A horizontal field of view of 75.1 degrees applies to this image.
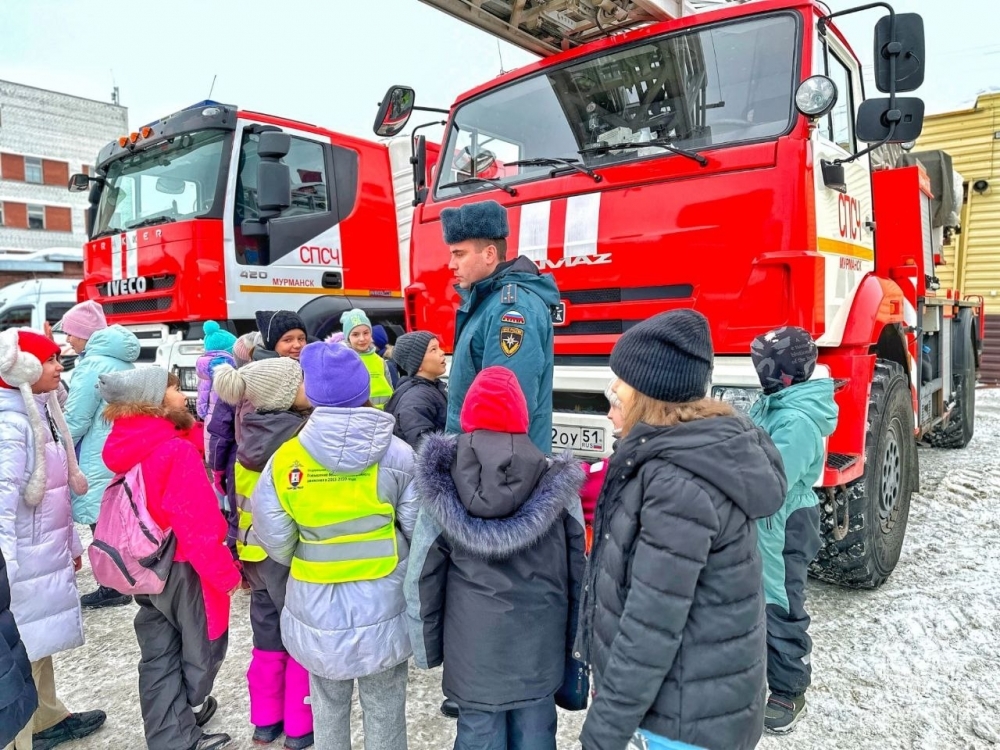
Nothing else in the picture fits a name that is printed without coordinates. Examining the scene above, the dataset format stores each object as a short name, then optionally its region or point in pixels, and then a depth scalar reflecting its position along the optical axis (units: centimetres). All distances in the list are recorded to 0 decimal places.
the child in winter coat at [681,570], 138
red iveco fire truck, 531
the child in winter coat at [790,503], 237
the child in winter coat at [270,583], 240
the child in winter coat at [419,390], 296
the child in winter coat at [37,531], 221
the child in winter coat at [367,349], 405
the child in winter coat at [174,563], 218
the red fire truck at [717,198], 273
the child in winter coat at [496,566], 171
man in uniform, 232
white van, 1266
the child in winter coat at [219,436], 325
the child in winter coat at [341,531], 192
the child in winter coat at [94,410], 342
